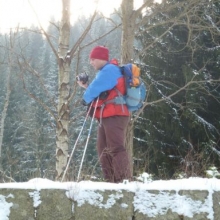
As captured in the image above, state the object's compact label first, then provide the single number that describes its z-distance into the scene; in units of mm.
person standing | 7614
